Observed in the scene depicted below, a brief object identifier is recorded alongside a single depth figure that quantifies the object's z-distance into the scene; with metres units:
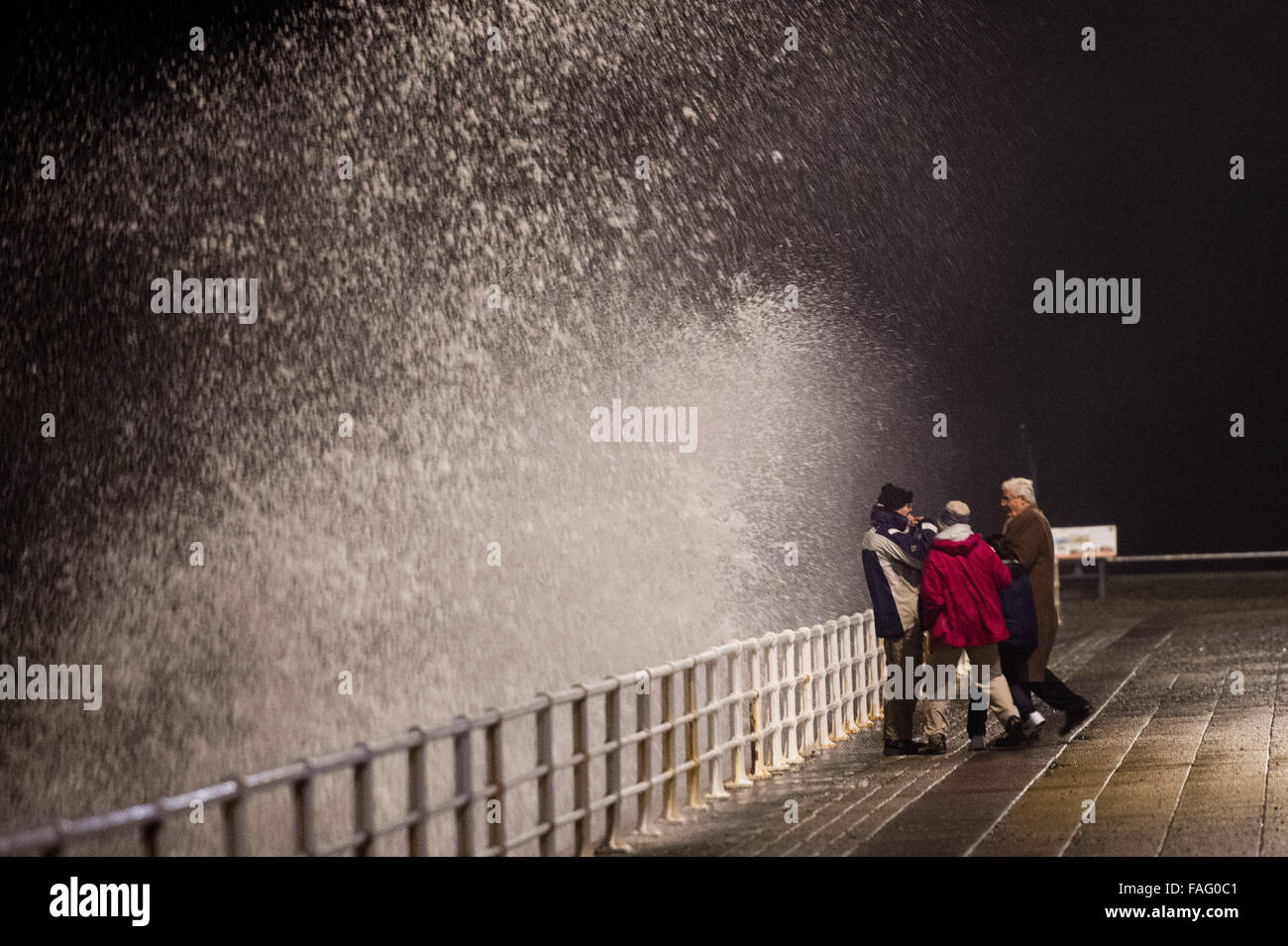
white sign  34.12
